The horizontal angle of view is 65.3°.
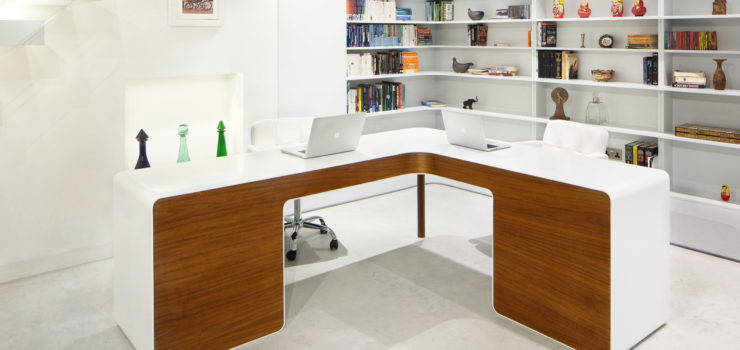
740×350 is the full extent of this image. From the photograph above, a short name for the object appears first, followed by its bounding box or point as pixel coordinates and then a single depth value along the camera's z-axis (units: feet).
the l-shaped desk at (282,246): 8.40
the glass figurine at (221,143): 13.33
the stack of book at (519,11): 17.67
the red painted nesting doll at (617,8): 15.30
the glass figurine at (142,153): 12.55
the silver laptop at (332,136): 10.32
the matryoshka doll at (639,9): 14.73
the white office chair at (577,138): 12.69
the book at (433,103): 20.62
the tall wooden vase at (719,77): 13.44
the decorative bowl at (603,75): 16.05
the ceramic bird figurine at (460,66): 19.79
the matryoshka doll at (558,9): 16.70
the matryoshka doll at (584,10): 16.20
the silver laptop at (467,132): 10.89
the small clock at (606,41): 15.87
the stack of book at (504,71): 18.50
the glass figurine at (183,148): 12.46
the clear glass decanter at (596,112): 16.60
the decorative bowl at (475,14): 18.72
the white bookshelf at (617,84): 13.96
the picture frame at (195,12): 13.39
